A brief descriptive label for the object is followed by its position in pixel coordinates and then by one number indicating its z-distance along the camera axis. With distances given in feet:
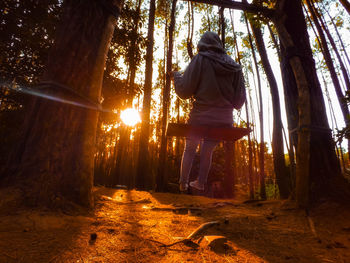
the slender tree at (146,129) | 21.98
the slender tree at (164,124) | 22.67
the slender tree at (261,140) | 23.15
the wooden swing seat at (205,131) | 7.06
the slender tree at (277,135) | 16.94
